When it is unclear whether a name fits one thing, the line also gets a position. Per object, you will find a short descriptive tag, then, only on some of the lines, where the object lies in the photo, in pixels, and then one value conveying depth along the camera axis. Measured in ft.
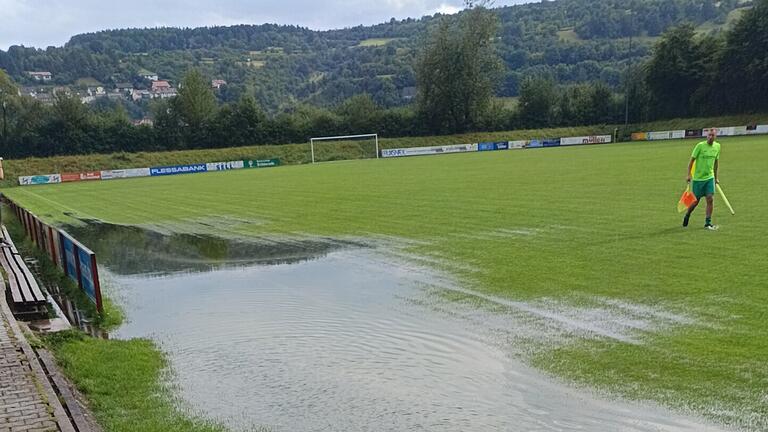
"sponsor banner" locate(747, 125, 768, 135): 199.11
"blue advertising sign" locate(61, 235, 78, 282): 38.78
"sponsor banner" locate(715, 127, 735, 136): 204.44
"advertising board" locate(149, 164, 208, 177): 204.95
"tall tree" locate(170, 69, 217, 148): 255.91
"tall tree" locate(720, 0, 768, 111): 222.07
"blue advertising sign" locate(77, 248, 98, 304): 33.12
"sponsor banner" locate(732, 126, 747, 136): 203.51
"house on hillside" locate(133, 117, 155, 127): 253.44
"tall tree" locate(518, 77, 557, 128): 271.69
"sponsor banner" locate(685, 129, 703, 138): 215.31
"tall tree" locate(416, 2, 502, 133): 274.57
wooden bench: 33.01
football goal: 236.22
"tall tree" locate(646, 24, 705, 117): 244.83
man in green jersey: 44.06
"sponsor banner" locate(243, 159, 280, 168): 219.61
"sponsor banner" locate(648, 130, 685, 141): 221.46
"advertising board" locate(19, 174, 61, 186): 185.47
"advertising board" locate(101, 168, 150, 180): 198.86
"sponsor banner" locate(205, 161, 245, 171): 215.51
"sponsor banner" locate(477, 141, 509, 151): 240.32
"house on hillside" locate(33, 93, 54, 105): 266.08
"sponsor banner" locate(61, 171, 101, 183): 193.36
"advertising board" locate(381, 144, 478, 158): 237.04
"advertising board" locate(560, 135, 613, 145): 243.60
